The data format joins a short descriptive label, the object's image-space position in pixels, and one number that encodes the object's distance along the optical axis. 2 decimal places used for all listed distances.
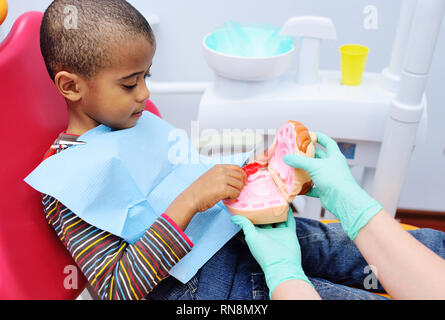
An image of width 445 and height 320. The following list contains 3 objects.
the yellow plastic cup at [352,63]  1.08
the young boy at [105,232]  0.65
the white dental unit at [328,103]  0.97
